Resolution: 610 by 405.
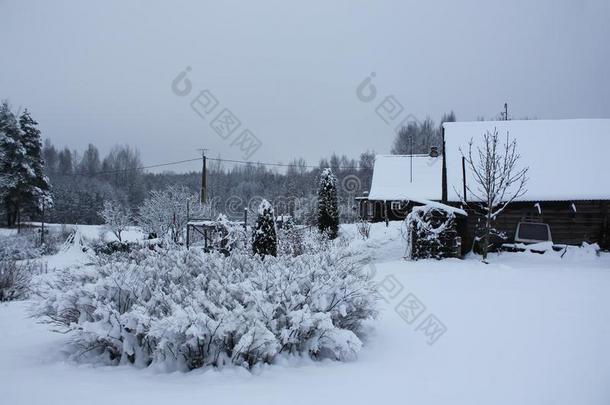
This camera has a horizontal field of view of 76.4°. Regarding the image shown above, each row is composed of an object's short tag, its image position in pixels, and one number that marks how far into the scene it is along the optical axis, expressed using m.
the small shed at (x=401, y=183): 29.08
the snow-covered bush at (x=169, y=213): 23.14
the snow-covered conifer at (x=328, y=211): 24.67
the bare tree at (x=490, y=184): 13.00
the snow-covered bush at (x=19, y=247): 16.56
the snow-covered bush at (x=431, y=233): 13.43
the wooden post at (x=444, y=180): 16.46
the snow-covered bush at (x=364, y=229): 22.41
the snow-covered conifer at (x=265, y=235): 12.30
